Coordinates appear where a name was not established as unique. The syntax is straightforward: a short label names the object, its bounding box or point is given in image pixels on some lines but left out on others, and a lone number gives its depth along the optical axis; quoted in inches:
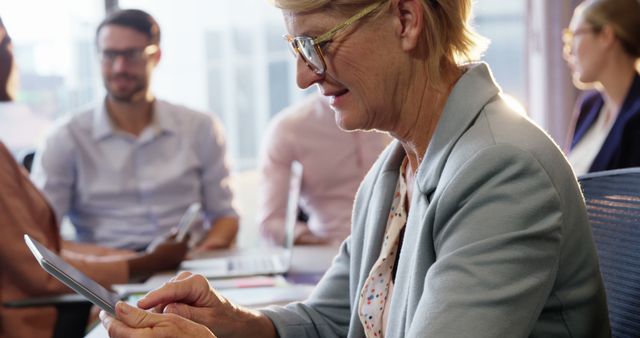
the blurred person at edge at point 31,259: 84.5
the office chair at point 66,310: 83.2
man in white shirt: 128.6
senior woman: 42.6
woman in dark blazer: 130.7
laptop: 88.4
